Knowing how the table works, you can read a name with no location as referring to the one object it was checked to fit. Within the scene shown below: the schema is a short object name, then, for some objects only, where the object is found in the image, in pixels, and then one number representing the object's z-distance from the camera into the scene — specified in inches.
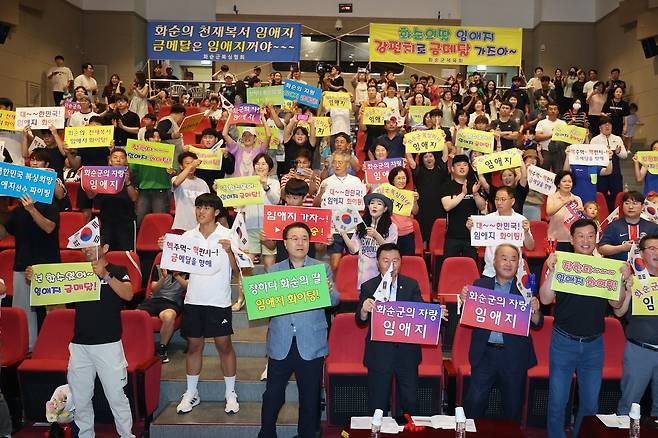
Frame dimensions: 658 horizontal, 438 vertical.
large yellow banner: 686.5
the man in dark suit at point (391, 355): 202.7
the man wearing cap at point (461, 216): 298.0
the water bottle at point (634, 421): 144.2
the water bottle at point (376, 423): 140.3
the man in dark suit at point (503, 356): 199.0
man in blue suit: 199.6
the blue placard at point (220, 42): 665.6
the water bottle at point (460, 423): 141.0
